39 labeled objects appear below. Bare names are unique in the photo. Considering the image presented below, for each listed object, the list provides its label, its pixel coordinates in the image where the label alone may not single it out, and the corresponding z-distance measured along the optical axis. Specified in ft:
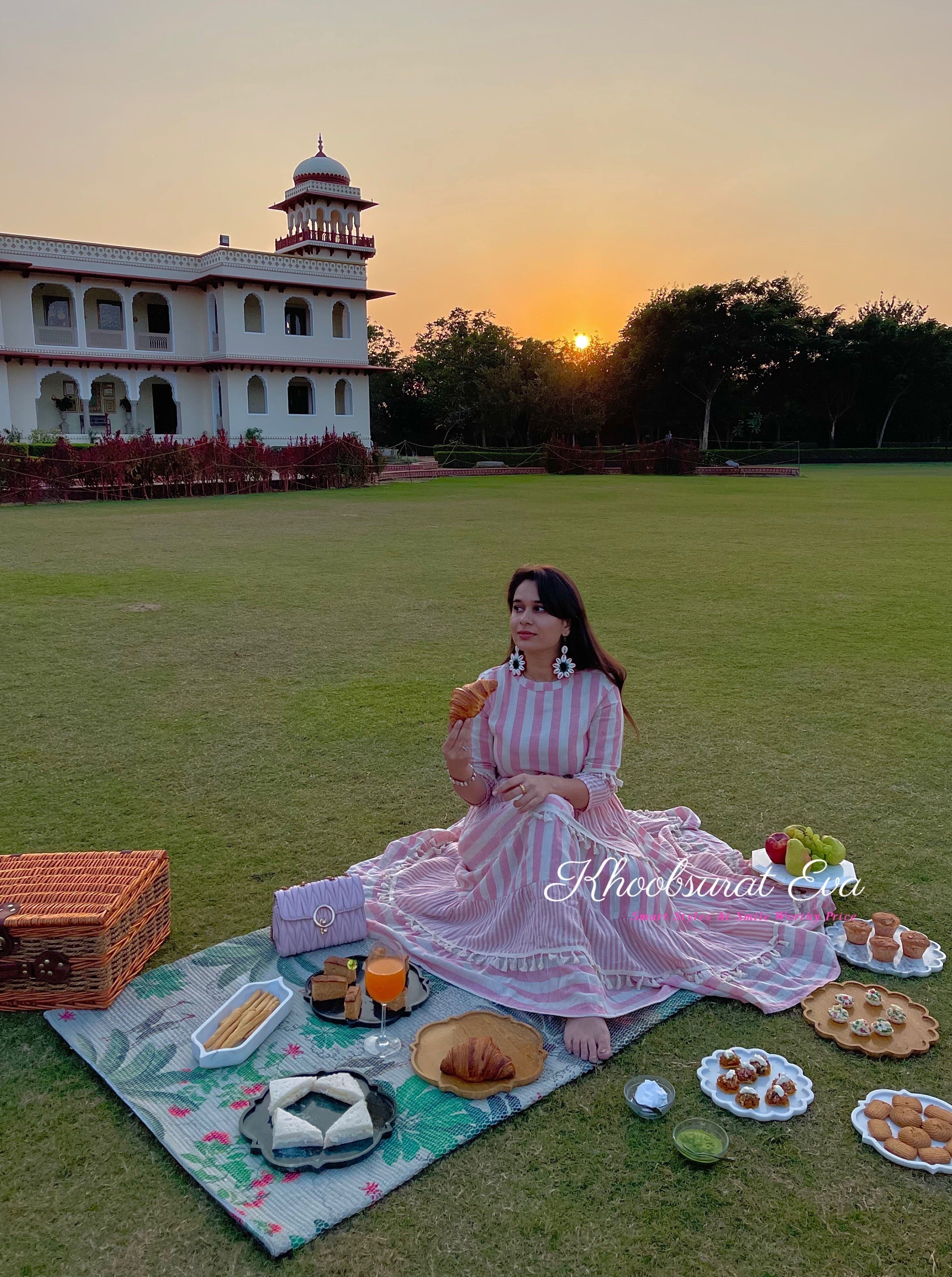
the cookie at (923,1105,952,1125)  8.46
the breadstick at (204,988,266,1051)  9.51
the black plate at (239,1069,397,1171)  8.06
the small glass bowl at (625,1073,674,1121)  8.63
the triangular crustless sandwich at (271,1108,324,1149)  8.14
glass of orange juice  9.64
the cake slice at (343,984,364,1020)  10.09
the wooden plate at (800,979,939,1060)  9.49
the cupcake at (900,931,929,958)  11.02
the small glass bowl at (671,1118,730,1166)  8.07
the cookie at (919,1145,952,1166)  8.04
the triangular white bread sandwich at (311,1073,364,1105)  8.73
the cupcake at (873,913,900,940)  11.16
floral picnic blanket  7.77
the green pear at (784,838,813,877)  12.57
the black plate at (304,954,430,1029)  10.05
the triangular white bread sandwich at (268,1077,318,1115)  8.63
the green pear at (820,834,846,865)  12.88
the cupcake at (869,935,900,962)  10.90
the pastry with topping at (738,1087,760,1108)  8.69
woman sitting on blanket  10.52
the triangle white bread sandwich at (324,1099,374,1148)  8.20
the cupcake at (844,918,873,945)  11.34
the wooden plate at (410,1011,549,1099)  8.96
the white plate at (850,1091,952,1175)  8.00
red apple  12.96
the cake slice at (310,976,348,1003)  10.37
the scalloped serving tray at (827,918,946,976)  10.87
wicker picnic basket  9.99
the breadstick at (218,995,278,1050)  9.49
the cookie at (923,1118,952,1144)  8.29
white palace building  118.11
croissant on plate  8.96
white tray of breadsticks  9.32
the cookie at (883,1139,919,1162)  8.11
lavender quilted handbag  11.20
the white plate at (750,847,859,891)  12.48
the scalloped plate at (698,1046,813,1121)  8.63
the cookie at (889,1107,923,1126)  8.38
